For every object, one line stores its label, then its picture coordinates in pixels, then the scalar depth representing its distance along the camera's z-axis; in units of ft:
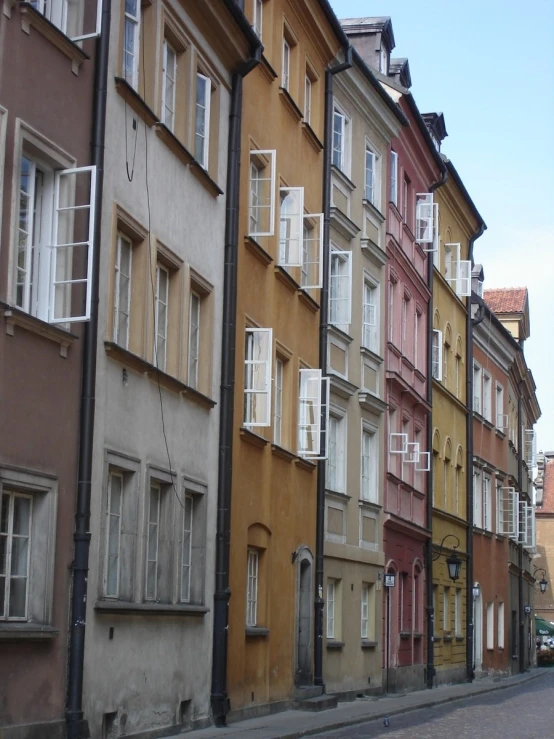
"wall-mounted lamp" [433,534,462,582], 118.52
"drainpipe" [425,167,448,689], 116.37
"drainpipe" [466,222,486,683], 135.74
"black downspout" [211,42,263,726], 64.23
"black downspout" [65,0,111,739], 46.68
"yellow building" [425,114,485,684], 125.39
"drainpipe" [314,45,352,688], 82.79
